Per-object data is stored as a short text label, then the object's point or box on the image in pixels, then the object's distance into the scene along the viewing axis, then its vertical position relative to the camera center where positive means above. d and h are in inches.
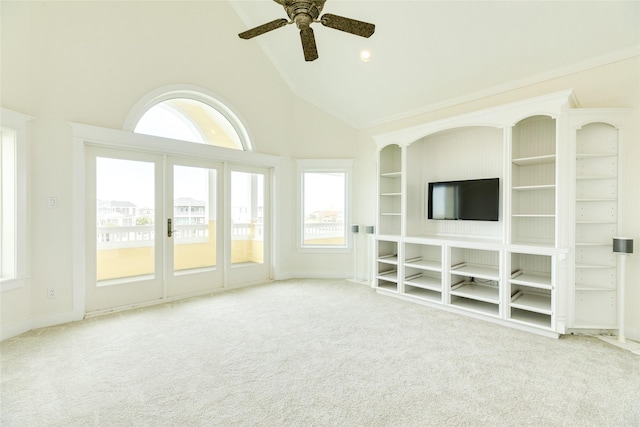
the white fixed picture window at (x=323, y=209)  225.0 +0.6
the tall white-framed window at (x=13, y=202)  120.7 +3.4
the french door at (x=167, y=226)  147.9 -9.1
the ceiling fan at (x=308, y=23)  96.3 +64.6
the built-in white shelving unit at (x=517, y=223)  124.5 -6.6
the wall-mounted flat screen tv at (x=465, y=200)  152.5 +5.4
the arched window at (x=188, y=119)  159.5 +53.6
